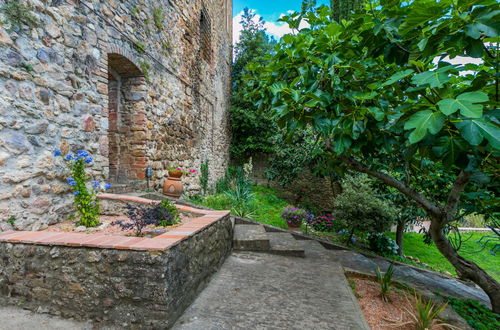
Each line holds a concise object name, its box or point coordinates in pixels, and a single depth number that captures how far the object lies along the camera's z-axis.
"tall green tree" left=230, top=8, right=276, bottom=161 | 9.74
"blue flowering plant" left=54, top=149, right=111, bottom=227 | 2.51
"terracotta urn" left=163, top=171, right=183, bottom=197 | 4.45
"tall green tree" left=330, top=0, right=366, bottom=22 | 7.88
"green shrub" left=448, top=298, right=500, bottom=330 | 2.14
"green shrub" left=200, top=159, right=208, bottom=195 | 6.46
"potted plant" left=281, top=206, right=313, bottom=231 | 5.01
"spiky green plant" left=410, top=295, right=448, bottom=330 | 1.80
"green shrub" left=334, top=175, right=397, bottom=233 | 4.30
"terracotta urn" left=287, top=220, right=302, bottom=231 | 5.05
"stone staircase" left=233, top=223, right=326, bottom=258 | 3.22
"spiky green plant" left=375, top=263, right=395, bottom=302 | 2.31
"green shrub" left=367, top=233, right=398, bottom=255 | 5.06
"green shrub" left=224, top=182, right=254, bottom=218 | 4.86
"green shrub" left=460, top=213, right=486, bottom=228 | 9.80
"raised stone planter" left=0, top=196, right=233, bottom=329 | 1.57
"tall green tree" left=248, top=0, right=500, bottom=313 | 1.23
